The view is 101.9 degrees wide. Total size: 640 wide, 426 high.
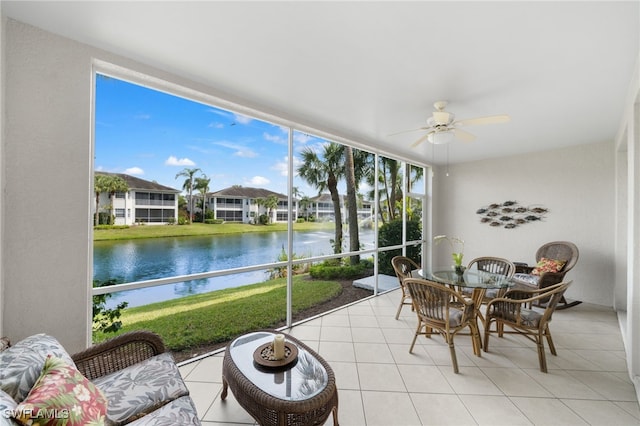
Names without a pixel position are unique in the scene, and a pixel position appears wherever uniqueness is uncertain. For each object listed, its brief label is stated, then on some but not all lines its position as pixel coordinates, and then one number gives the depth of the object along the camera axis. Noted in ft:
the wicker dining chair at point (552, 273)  12.01
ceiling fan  8.34
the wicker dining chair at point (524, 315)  7.97
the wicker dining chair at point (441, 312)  8.06
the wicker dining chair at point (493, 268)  11.32
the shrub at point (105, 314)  7.56
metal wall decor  15.89
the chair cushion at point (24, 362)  3.48
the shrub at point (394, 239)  19.77
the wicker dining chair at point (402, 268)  11.24
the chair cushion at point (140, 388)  4.38
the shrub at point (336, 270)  18.17
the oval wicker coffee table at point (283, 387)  4.63
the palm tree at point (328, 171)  15.25
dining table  9.30
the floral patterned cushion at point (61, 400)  3.04
